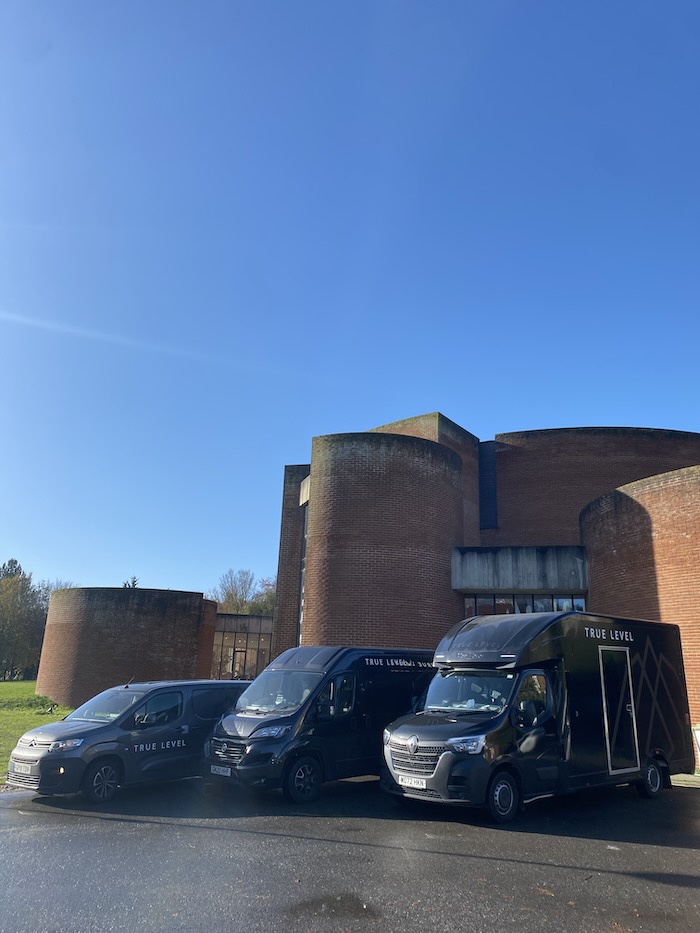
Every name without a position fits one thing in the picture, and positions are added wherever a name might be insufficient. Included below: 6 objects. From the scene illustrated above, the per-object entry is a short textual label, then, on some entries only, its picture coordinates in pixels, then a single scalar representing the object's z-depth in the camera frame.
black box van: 7.91
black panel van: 9.04
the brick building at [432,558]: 16.16
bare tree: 63.38
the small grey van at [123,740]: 8.80
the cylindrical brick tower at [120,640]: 26.53
